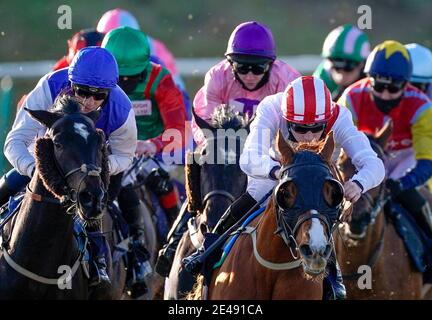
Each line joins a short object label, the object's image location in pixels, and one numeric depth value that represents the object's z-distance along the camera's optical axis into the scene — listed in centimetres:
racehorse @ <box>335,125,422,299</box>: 1939
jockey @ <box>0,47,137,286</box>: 1605
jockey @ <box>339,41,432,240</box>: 2130
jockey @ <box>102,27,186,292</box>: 2144
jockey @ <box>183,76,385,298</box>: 1419
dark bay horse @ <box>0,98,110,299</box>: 1432
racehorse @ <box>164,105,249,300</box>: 1670
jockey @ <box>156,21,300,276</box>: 1858
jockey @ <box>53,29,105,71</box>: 2283
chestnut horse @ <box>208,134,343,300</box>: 1259
